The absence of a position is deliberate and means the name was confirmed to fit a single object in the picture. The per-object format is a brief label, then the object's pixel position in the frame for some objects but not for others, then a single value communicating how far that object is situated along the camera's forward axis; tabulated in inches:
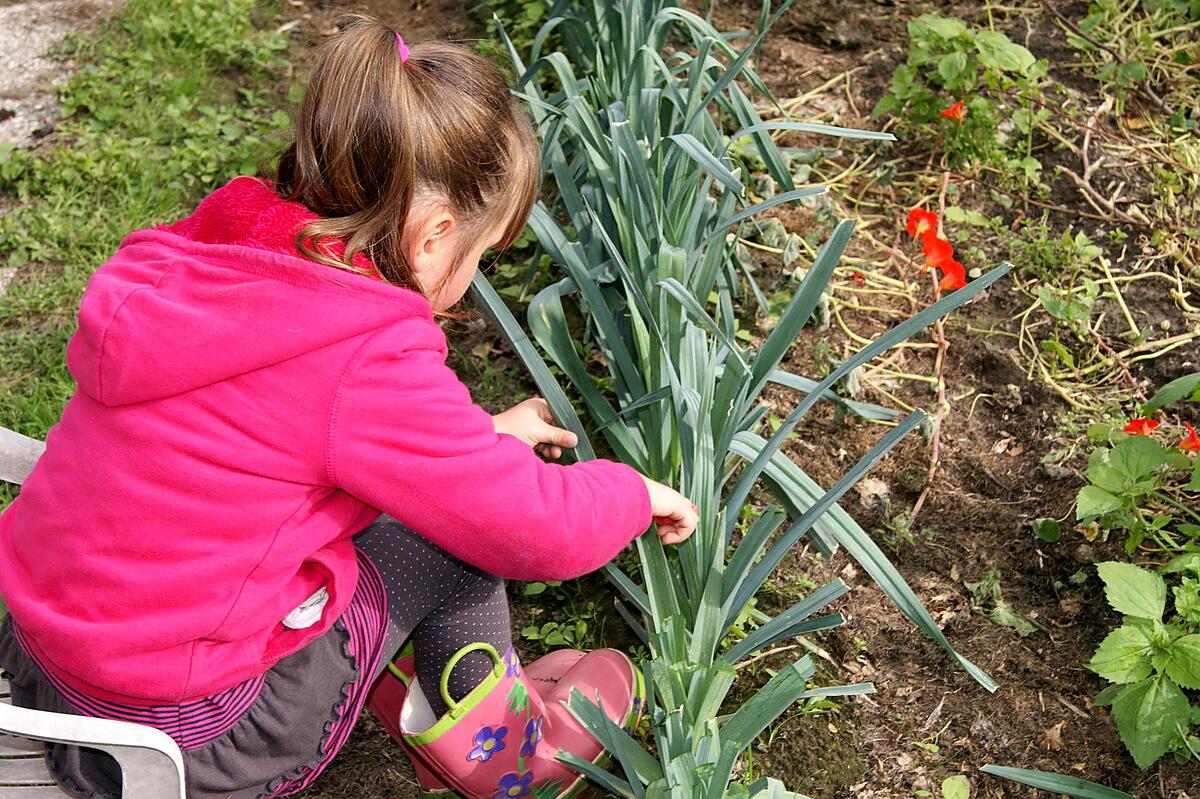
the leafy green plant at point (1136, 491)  68.2
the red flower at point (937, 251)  80.8
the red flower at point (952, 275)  81.3
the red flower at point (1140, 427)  72.4
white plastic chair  39.8
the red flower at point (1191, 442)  69.9
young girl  45.9
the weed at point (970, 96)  99.0
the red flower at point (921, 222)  84.6
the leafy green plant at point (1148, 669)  59.9
